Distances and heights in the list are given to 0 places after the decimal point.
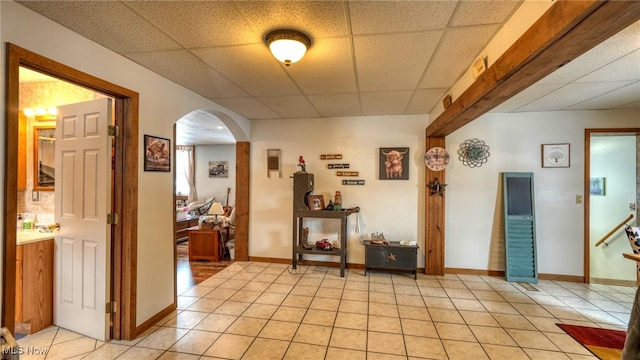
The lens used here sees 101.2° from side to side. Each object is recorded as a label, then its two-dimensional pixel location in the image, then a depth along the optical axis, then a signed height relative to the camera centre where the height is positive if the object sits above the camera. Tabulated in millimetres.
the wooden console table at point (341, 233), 3818 -758
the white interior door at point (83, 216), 2234 -301
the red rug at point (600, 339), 2104 -1365
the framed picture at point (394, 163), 4098 +303
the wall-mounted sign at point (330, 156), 4293 +430
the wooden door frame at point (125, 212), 2273 -261
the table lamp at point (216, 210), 4856 -521
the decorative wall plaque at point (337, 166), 4277 +267
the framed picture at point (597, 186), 3880 -51
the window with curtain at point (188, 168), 7914 +427
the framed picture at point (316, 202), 4004 -303
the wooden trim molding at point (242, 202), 4500 -339
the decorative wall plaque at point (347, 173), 4238 +152
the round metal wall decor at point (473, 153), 3889 +443
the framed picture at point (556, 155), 3706 +391
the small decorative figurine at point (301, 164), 4073 +288
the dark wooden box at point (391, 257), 3746 -1080
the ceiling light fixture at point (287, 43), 1791 +963
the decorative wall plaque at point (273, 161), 4469 +363
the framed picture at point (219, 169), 7828 +397
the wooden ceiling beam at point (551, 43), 1052 +682
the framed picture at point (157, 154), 2434 +276
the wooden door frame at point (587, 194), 3609 -165
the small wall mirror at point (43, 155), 2916 +303
